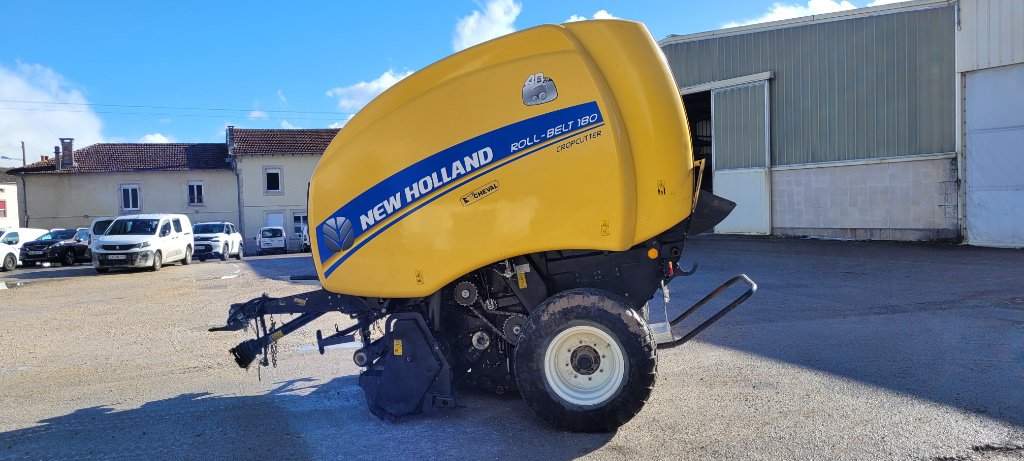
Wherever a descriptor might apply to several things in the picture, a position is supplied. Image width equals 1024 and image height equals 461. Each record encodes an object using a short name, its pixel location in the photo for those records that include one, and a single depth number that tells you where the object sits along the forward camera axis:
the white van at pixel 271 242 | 35.44
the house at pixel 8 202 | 51.49
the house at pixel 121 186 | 41.22
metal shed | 18.95
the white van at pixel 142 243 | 21.05
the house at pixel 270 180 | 42.59
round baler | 4.56
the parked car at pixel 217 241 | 28.47
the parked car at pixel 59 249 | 27.58
